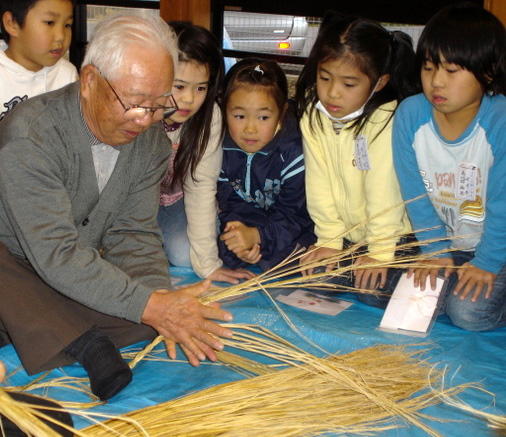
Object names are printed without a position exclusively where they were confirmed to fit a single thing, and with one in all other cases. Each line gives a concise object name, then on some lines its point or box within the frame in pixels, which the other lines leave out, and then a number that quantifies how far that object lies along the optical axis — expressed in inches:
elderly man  65.7
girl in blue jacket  96.9
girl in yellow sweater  89.4
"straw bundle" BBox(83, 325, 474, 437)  54.1
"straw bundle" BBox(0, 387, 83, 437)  41.3
